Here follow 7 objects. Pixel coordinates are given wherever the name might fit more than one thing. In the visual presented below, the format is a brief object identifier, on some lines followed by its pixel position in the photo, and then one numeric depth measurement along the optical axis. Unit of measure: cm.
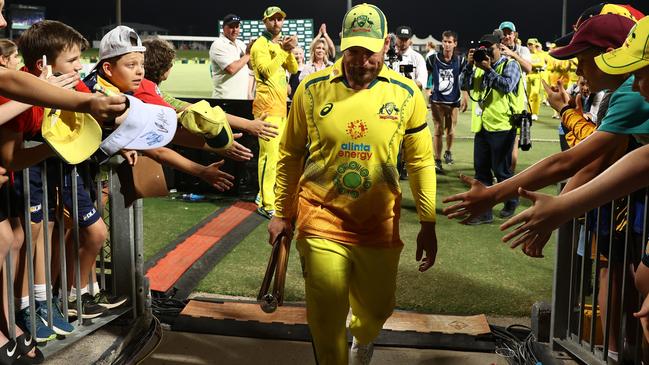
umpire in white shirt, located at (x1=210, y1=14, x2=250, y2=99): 959
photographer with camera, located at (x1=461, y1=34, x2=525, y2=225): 829
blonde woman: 1092
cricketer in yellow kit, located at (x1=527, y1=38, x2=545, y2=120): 1659
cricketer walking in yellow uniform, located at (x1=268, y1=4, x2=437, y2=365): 368
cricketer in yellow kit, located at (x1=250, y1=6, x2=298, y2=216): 827
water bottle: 962
